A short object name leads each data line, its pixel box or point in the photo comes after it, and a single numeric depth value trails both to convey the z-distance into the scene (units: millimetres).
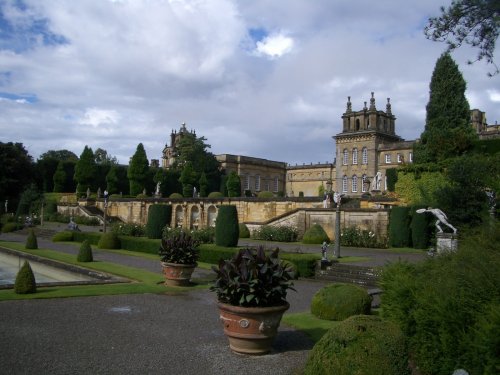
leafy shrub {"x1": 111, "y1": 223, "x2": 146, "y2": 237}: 29812
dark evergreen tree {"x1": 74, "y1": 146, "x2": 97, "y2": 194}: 57250
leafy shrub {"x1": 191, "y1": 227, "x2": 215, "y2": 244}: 26212
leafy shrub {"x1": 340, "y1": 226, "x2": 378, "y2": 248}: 25977
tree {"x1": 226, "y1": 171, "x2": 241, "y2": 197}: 61281
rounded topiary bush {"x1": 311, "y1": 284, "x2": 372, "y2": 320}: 9422
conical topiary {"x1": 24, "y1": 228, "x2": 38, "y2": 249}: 24219
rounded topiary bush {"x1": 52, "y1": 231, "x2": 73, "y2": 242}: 30422
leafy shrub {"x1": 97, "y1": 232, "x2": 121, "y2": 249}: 25922
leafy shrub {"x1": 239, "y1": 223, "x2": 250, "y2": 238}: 33219
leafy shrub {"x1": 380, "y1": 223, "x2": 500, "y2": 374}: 4398
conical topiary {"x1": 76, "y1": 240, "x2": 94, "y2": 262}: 19109
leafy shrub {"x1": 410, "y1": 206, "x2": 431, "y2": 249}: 24312
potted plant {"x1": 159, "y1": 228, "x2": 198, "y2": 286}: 13586
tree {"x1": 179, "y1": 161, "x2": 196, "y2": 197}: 59141
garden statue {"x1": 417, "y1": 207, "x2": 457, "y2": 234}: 17344
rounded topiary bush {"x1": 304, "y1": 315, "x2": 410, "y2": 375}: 4488
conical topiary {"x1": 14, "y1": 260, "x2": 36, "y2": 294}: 11750
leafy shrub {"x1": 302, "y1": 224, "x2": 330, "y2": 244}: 27688
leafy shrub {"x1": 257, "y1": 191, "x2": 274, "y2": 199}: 46656
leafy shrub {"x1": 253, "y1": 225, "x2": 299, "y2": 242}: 29953
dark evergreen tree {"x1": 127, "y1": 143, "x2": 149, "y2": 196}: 57906
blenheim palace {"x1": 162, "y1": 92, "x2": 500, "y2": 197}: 60188
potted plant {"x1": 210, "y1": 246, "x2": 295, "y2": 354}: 6926
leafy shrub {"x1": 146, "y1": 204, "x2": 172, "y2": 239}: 26797
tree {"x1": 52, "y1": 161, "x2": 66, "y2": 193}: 60938
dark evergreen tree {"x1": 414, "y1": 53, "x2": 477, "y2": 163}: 31312
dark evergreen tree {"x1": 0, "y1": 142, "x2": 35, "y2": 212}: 52219
